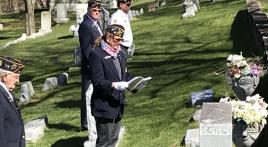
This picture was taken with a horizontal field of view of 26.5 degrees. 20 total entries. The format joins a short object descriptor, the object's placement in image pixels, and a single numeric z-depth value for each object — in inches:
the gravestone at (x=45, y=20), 1160.2
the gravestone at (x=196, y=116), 370.0
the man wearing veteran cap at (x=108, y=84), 273.3
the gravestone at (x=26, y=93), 552.4
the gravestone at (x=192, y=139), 328.5
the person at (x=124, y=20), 398.4
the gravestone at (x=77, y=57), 637.8
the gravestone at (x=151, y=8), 1122.2
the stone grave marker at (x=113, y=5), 1262.3
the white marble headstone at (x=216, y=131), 253.4
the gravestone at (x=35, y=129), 394.3
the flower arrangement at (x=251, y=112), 273.3
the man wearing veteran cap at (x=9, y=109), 208.2
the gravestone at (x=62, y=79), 581.0
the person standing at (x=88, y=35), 353.4
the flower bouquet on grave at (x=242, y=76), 328.2
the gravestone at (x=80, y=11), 935.7
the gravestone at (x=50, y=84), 578.9
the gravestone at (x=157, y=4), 1190.2
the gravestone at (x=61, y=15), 1311.5
